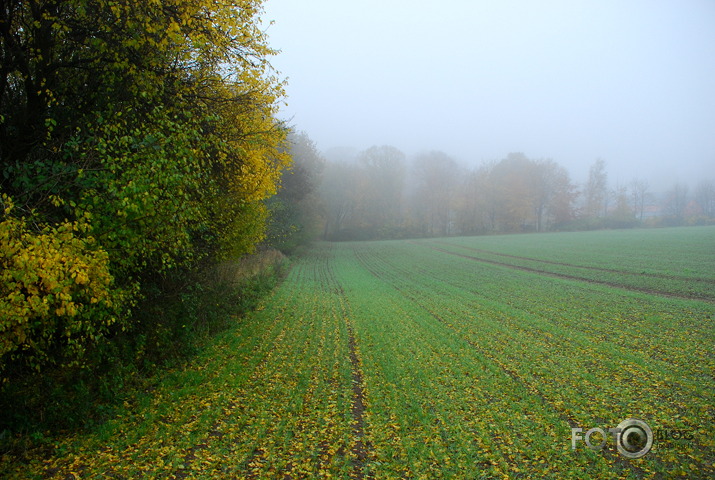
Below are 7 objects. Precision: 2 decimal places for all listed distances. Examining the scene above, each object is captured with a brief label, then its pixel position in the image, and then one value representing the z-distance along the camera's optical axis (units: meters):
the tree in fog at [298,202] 31.06
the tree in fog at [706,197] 101.94
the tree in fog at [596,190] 94.56
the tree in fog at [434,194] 89.88
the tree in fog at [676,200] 99.06
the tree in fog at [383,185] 86.69
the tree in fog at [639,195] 104.12
